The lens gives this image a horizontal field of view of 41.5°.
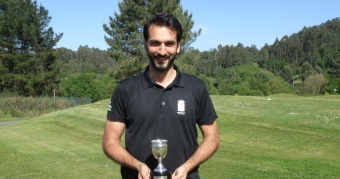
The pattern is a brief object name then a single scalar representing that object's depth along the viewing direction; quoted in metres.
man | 2.92
